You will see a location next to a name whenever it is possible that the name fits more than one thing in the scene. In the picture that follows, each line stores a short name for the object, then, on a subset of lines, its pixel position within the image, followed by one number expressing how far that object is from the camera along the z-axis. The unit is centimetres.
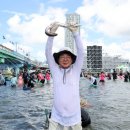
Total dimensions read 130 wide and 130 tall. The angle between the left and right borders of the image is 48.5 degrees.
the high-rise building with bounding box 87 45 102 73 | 5113
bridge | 2517
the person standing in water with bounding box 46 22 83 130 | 200
